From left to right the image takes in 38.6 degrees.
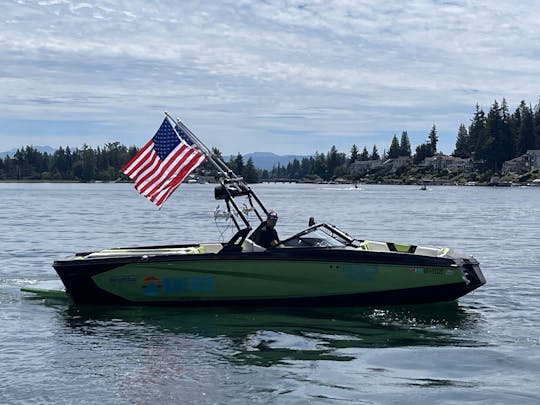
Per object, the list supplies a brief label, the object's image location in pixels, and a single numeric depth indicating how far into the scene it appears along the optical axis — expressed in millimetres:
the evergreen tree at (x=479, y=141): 195500
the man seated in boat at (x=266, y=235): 15391
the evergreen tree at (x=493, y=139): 189450
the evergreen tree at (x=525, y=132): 194000
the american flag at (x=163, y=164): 15672
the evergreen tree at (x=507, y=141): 192000
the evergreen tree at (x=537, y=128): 197750
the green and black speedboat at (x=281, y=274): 15148
